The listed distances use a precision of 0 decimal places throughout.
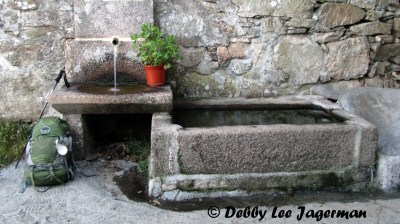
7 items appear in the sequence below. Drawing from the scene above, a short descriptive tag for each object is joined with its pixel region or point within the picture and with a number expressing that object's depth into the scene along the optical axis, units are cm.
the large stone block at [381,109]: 338
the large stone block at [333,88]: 428
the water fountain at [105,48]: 389
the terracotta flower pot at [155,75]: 383
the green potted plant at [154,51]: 375
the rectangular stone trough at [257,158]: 308
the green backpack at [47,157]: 316
